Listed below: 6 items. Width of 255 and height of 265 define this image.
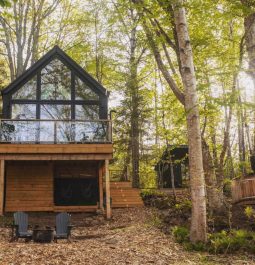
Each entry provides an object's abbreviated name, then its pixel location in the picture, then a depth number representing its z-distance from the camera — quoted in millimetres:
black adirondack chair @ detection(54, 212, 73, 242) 8088
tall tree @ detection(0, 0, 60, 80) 16000
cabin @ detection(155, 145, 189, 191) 17471
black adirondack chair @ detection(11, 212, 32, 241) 7327
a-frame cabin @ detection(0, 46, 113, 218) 11783
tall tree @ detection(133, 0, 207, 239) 6654
